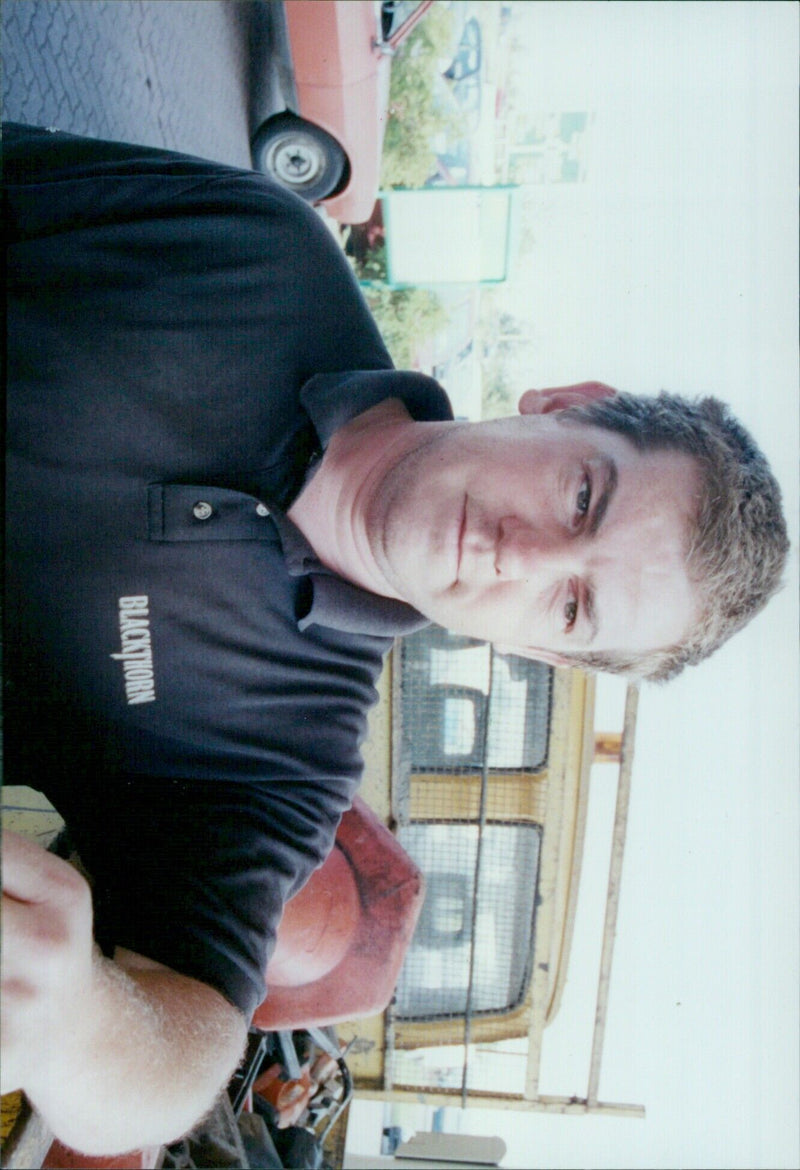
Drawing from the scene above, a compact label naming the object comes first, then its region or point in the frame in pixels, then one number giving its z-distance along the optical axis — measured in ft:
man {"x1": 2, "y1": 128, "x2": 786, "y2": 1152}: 3.78
